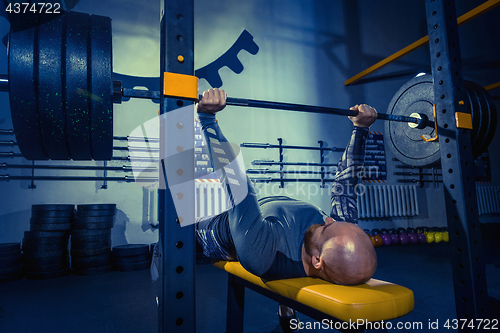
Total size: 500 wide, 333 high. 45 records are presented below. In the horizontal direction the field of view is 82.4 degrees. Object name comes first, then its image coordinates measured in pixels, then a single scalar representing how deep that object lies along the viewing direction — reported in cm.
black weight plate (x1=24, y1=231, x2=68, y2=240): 272
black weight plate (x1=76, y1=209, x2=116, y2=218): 289
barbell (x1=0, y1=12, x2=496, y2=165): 87
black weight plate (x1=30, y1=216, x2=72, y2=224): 276
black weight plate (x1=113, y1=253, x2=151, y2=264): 294
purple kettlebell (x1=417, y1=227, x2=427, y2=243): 438
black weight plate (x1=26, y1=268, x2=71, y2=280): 265
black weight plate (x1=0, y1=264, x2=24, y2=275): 252
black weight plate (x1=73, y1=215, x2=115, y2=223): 288
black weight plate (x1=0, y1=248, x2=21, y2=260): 250
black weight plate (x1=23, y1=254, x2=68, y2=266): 266
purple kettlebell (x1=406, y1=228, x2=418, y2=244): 434
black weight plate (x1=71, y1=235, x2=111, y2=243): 284
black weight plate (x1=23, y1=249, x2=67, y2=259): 267
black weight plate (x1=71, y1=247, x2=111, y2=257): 281
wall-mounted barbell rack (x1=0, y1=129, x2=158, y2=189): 296
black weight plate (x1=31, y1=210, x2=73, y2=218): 277
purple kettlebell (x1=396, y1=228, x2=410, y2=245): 429
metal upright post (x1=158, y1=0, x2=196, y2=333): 77
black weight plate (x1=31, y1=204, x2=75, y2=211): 277
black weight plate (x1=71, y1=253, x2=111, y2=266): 280
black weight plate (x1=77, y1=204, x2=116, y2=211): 289
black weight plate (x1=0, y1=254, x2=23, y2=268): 252
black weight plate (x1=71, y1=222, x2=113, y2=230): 287
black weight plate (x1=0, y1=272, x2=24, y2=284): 253
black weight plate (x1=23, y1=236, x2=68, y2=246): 270
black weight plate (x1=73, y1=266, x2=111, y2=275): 280
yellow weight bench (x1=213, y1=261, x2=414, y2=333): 79
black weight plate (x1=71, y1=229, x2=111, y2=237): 285
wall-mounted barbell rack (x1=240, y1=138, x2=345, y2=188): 388
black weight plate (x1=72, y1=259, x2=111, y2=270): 280
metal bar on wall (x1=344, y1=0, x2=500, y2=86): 297
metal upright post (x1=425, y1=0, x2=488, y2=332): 113
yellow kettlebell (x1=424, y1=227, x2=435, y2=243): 437
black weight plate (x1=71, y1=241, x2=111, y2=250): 282
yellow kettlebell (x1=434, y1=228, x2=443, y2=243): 436
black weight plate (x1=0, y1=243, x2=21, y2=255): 250
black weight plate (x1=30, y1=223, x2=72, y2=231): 274
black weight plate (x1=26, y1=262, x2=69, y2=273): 267
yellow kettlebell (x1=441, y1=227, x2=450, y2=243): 438
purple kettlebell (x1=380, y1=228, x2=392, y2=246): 418
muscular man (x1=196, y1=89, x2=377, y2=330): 100
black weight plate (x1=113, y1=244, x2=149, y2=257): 292
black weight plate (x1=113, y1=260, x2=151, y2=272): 293
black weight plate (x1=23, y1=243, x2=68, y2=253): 268
